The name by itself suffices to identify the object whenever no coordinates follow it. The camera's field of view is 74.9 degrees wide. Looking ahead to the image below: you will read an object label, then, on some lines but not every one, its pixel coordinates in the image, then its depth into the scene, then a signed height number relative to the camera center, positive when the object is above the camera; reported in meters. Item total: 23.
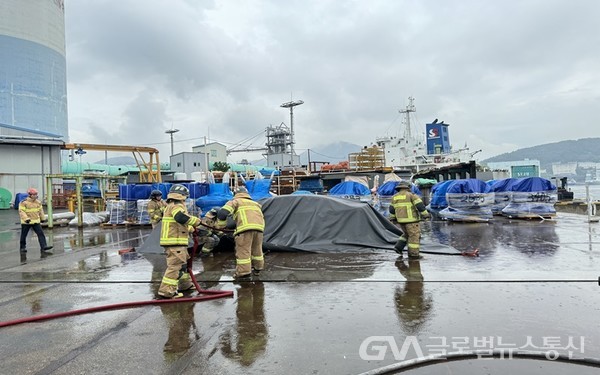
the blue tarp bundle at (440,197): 15.07 -0.54
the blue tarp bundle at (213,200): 11.57 -0.24
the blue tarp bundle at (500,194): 14.76 -0.52
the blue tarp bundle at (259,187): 12.15 +0.11
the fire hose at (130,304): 4.36 -1.34
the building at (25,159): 26.77 +2.84
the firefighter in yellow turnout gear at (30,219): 9.65 -0.50
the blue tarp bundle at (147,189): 13.88 +0.18
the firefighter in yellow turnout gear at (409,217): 7.38 -0.63
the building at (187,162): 60.06 +4.79
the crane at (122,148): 18.66 +2.33
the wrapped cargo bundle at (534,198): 13.49 -0.65
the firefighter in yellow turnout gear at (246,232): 6.08 -0.64
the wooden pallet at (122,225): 15.26 -1.17
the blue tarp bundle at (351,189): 15.64 -0.10
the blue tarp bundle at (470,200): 13.44 -0.63
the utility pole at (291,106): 67.44 +14.47
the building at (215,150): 75.50 +8.21
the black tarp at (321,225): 8.40 -0.83
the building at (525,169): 47.01 +1.31
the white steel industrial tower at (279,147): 73.75 +8.45
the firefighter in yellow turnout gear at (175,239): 5.09 -0.61
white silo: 44.00 +15.96
